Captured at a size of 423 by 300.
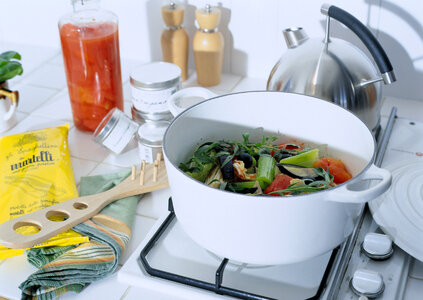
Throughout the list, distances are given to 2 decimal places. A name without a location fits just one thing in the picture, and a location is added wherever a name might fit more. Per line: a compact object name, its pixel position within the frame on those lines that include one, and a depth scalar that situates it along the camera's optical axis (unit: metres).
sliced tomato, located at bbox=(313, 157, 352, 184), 1.40
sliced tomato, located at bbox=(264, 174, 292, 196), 1.37
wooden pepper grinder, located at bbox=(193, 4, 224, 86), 1.93
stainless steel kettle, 1.64
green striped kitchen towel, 1.41
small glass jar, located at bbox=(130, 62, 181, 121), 1.75
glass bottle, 1.77
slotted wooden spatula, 1.46
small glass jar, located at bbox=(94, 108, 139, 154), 1.75
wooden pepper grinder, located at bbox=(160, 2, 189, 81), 1.96
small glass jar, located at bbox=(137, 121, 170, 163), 1.70
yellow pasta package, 1.56
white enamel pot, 1.24
